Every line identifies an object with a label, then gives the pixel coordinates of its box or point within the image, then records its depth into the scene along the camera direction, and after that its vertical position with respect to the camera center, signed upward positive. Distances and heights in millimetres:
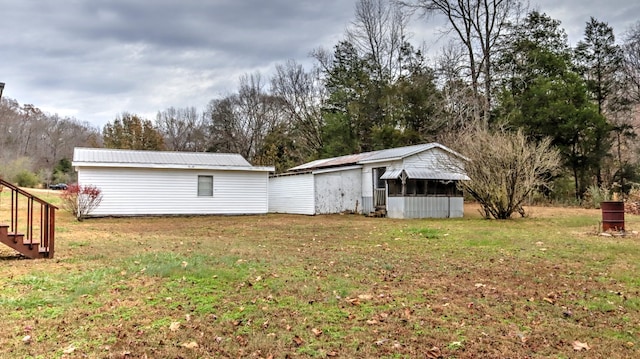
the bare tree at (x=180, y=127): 40750 +6738
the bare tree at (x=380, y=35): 31641 +12419
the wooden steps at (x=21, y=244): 6469 -853
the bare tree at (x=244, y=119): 36312 +6675
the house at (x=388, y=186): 16312 +331
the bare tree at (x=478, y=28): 25609 +10598
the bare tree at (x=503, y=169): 13344 +817
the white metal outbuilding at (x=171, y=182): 16562 +467
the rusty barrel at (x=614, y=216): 9641 -526
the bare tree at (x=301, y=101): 32844 +7673
